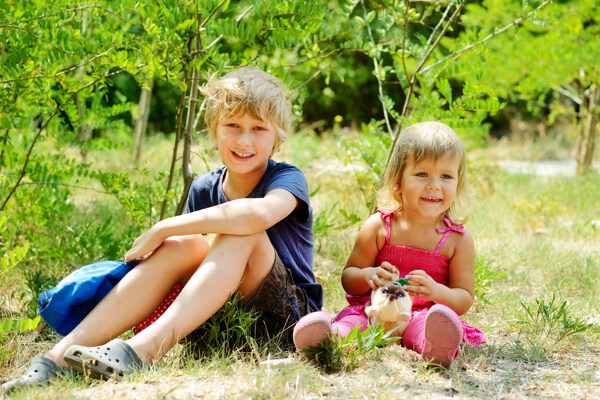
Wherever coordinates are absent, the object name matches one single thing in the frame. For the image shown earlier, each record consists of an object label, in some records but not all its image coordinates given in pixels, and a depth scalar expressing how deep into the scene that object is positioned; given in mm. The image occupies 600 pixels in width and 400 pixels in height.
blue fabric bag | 2039
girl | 2240
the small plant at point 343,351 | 1975
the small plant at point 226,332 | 2102
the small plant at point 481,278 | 2691
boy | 1915
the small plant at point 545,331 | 2216
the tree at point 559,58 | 5812
